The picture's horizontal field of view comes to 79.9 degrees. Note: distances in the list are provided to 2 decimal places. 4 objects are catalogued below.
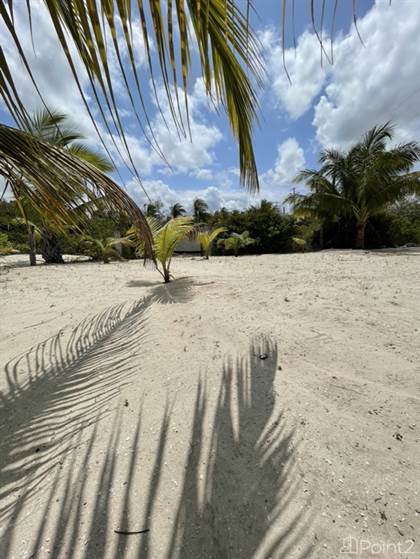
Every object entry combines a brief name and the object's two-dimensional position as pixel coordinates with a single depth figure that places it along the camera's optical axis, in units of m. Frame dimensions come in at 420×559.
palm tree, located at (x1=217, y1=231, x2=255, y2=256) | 11.86
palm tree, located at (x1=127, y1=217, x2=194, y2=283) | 4.47
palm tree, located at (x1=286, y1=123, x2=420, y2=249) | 10.16
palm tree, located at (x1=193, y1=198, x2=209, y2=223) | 28.69
